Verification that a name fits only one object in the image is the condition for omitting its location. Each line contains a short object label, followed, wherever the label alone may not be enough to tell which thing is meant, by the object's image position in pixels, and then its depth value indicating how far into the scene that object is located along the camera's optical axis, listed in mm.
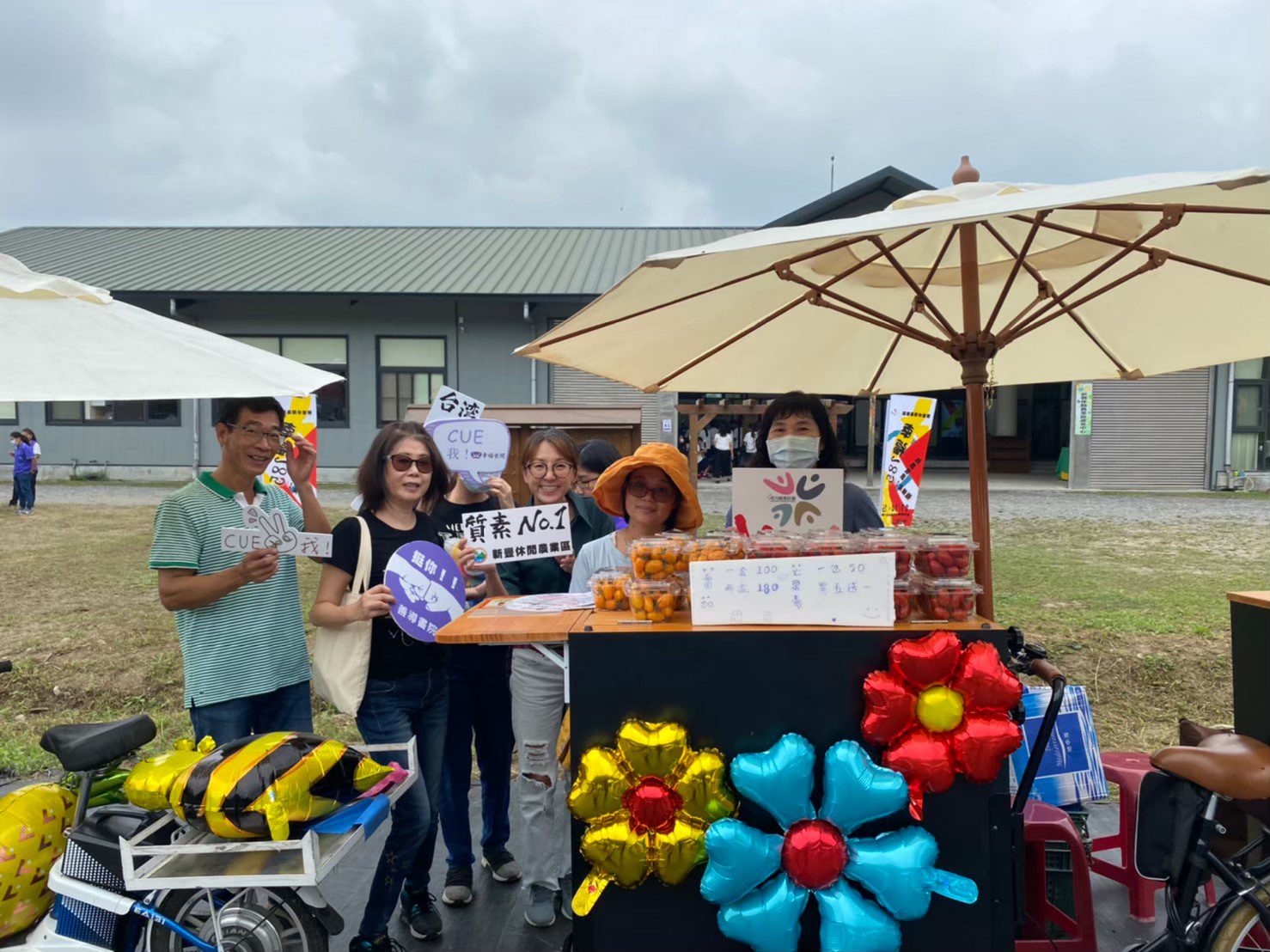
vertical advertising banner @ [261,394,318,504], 5574
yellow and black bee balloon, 2135
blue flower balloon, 2059
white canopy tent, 2061
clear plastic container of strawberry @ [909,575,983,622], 2197
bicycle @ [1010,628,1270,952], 2279
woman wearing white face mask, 3135
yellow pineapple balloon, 2350
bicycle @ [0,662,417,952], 2166
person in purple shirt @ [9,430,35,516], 13703
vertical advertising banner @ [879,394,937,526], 6195
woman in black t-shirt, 2689
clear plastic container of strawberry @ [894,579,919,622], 2217
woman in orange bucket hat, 2758
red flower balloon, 2047
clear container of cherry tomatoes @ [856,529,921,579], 2246
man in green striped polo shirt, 2582
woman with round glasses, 2824
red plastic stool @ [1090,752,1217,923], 2979
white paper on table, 2154
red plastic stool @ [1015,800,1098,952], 2676
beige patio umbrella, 2070
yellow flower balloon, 2105
